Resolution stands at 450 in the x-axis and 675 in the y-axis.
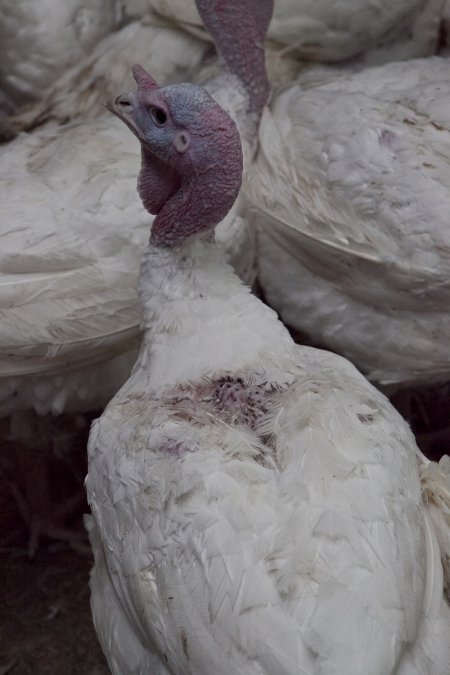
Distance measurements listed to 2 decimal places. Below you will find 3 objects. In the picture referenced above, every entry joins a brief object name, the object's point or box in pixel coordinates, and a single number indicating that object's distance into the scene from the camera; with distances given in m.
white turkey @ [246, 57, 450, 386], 2.12
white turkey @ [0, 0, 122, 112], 2.60
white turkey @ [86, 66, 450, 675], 1.44
